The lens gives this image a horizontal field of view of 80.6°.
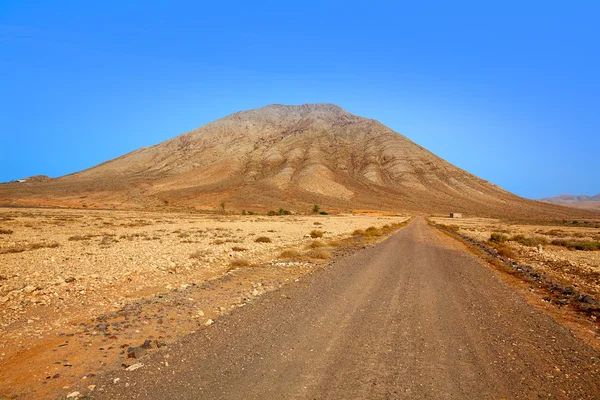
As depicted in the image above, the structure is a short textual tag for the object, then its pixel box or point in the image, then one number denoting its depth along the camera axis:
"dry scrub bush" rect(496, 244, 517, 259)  22.12
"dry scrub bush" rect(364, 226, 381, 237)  34.57
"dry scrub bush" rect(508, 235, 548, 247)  30.43
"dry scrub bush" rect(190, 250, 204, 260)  16.48
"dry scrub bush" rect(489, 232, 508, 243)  30.72
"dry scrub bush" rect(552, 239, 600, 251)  27.77
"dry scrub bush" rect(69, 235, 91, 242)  22.59
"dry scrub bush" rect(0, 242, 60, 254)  17.19
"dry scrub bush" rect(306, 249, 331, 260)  18.41
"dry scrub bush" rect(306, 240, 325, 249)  23.03
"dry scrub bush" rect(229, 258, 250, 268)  15.16
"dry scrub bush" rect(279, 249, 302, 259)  18.51
